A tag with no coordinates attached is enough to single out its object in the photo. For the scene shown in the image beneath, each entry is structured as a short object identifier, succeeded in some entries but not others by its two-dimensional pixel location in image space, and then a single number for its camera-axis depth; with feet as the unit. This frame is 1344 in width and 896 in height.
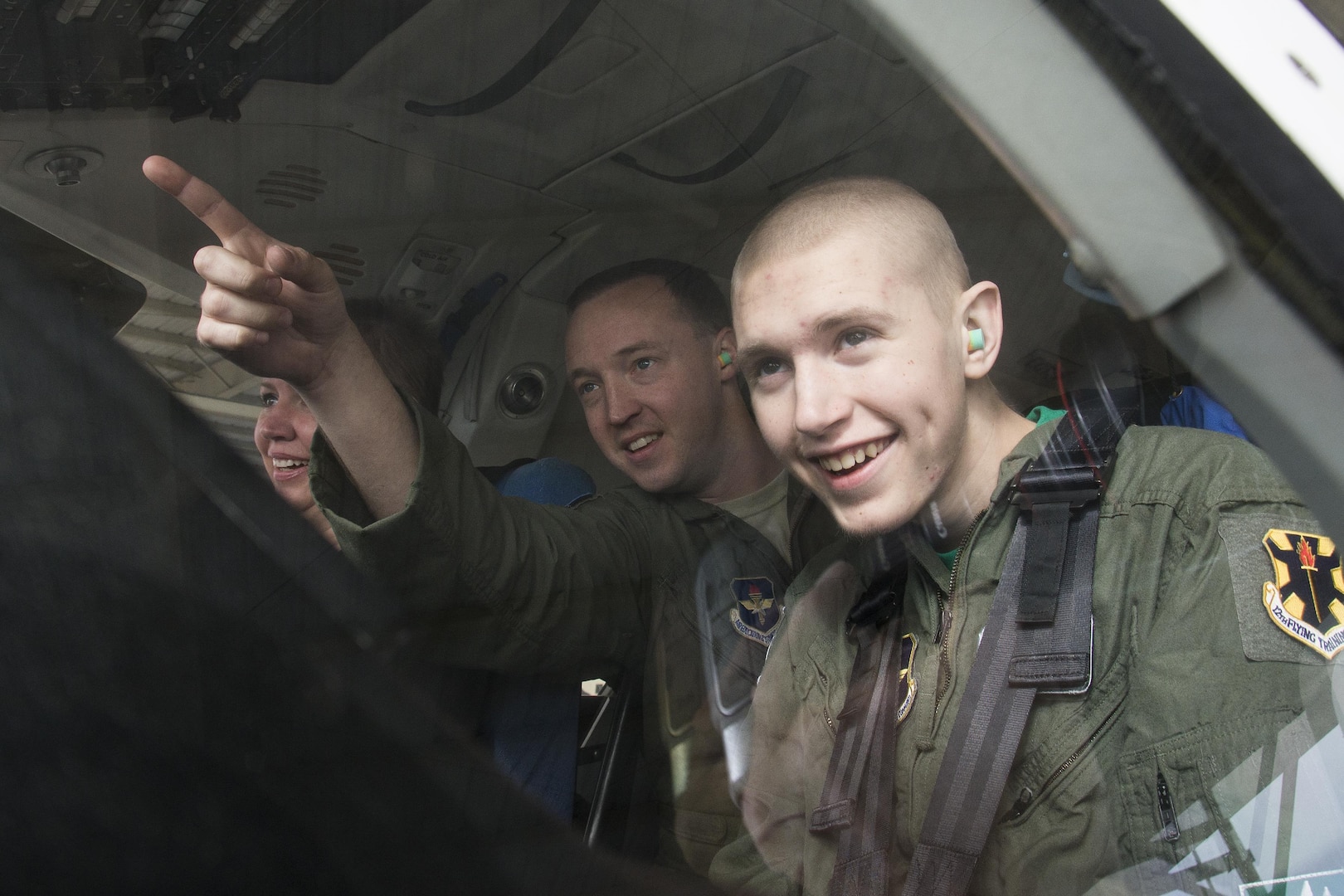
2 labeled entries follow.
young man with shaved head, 2.86
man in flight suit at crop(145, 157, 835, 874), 3.22
